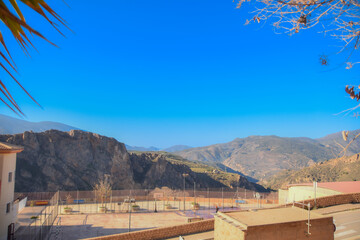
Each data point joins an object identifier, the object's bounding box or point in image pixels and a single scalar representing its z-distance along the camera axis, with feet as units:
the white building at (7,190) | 58.03
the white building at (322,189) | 92.98
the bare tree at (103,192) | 125.92
